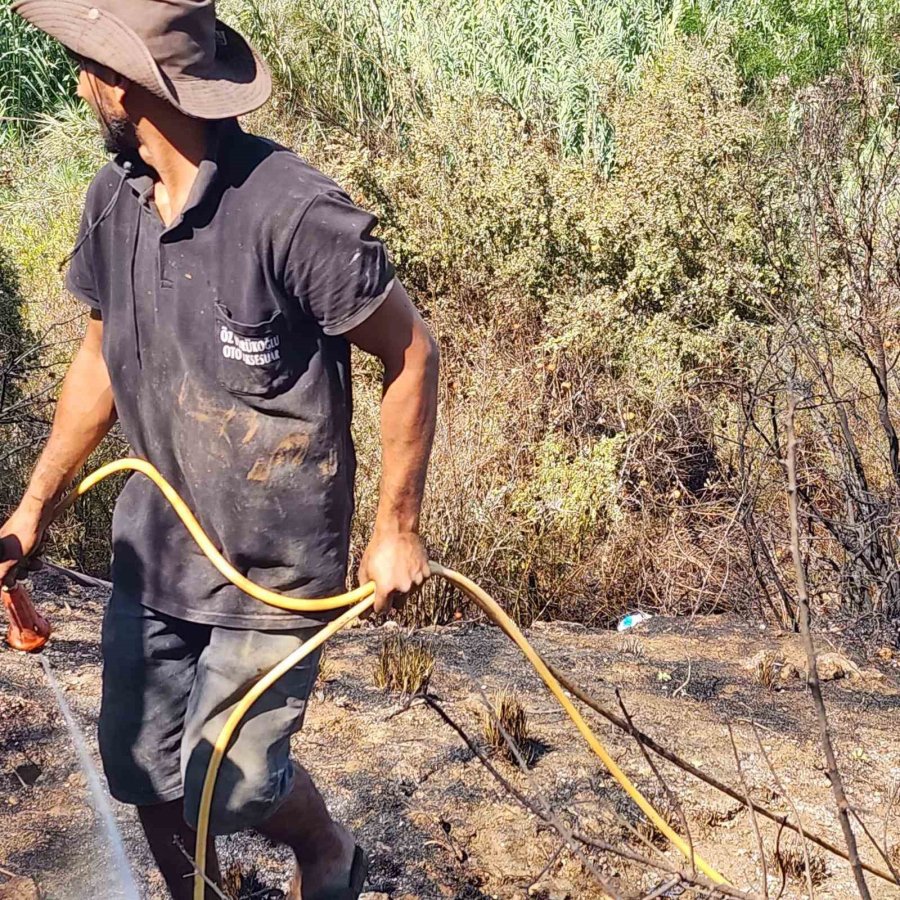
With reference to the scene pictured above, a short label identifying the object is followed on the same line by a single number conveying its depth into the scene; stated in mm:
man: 2338
